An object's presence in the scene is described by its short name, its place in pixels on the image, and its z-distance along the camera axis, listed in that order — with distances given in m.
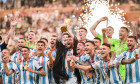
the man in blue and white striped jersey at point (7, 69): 12.00
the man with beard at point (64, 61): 12.83
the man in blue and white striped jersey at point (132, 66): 10.94
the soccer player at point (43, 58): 12.39
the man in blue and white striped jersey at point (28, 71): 11.94
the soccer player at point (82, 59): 11.77
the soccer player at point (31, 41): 14.68
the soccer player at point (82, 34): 13.65
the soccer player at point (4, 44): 14.10
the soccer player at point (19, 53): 13.85
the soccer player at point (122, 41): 12.53
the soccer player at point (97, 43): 12.57
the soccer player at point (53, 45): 13.96
